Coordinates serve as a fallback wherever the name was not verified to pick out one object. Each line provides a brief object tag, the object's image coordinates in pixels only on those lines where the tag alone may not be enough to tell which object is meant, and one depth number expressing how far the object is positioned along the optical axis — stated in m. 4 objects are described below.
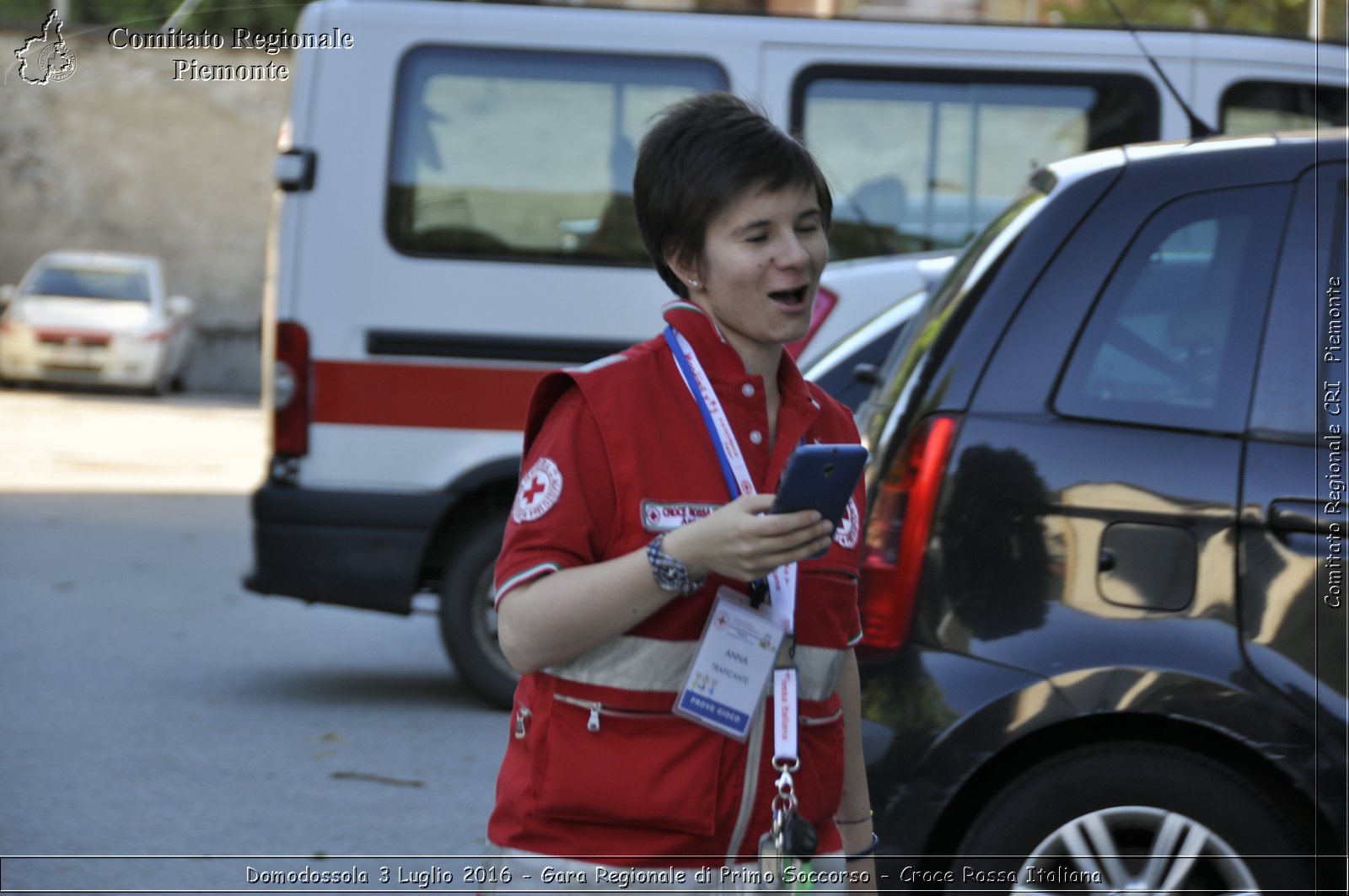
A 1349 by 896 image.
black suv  6.21
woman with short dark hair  3.91
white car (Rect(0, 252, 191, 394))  42.72
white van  13.31
